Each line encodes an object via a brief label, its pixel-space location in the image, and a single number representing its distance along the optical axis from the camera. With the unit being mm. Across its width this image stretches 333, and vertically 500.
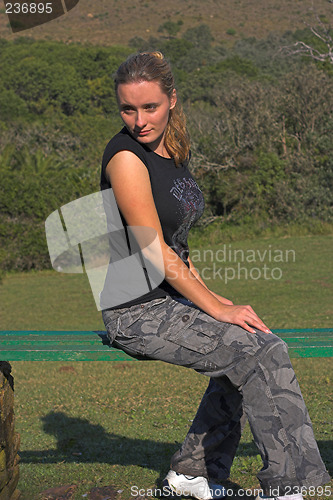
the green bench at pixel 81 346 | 6426
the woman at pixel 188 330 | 5773
